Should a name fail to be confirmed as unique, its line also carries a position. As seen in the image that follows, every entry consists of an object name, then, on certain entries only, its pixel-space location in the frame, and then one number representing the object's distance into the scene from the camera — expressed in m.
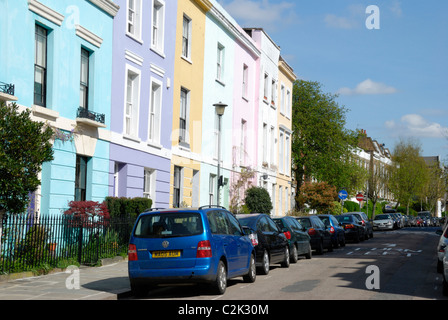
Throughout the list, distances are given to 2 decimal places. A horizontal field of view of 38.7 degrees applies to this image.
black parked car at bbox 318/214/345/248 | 28.47
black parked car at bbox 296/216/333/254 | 24.92
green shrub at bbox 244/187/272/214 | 32.69
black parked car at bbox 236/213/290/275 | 16.83
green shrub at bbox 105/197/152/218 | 19.59
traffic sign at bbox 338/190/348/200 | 41.33
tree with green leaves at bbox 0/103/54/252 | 12.95
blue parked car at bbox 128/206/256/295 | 12.32
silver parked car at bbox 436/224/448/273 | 15.41
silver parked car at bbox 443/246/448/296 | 12.49
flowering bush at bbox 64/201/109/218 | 17.34
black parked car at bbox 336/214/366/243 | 34.12
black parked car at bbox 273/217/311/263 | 20.52
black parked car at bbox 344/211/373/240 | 36.85
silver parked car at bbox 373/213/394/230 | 55.38
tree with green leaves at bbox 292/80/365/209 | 52.88
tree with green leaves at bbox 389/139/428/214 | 89.94
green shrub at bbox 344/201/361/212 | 73.94
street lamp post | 22.19
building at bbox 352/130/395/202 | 81.50
